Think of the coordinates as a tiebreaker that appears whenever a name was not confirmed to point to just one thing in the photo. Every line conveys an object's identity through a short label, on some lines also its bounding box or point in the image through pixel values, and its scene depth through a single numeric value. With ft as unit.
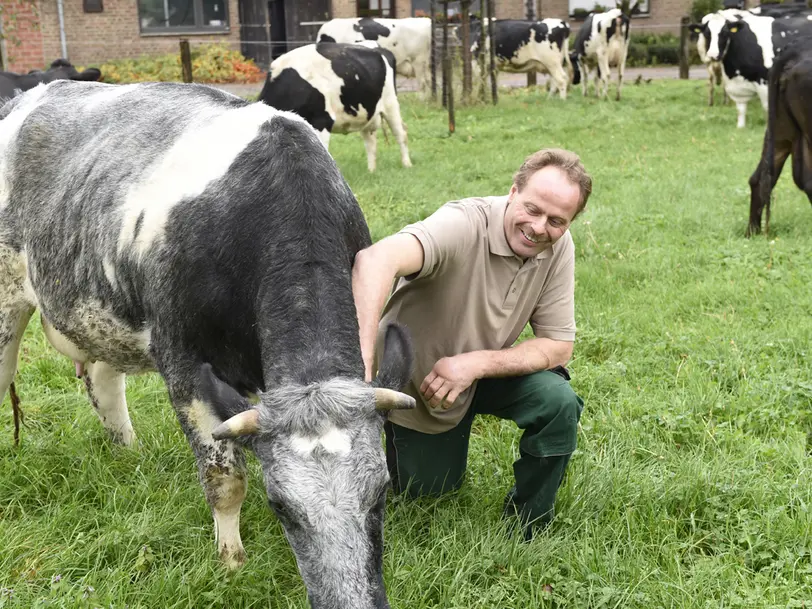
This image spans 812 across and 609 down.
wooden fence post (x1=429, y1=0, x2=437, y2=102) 55.87
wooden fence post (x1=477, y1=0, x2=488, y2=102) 55.62
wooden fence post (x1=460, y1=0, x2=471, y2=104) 52.85
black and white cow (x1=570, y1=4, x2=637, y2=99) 62.08
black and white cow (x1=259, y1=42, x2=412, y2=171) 32.63
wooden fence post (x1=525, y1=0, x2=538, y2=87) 79.61
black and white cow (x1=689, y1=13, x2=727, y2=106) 52.90
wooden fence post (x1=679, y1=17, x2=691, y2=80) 73.46
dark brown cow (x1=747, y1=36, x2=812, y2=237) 23.71
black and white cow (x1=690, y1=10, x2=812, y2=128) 45.37
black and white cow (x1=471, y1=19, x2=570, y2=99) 64.75
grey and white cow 7.03
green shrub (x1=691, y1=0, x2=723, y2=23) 97.30
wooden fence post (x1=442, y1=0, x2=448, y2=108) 50.68
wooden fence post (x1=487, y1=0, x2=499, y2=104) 56.02
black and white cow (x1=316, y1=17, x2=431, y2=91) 61.57
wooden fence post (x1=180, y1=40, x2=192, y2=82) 48.14
